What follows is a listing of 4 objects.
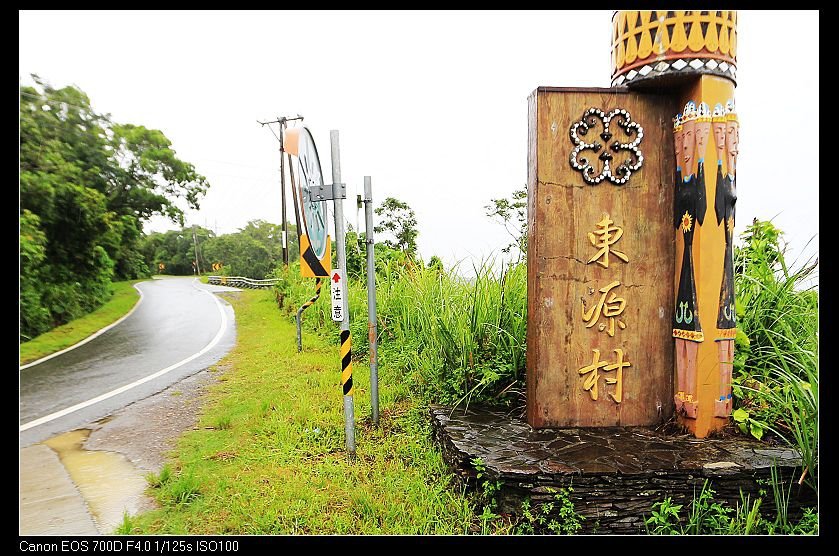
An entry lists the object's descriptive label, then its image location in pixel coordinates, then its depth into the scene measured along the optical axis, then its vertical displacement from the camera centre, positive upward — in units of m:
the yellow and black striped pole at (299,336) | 6.38 -0.87
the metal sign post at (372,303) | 3.60 -0.25
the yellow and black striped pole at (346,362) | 3.21 -0.61
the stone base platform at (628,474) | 2.48 -1.06
